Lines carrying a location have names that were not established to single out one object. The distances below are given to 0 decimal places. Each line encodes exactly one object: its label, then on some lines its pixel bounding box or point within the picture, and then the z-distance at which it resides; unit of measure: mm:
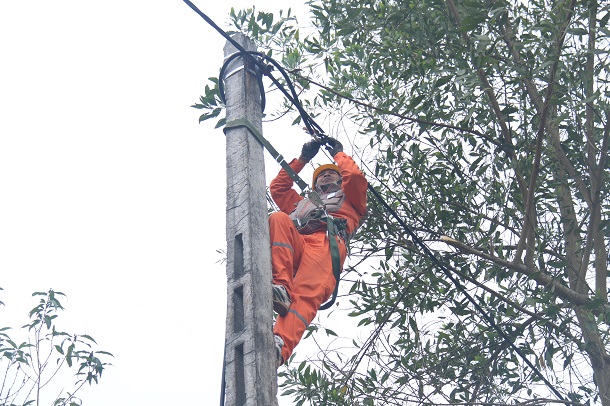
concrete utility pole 6633
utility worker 8641
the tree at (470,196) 12508
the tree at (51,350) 12594
